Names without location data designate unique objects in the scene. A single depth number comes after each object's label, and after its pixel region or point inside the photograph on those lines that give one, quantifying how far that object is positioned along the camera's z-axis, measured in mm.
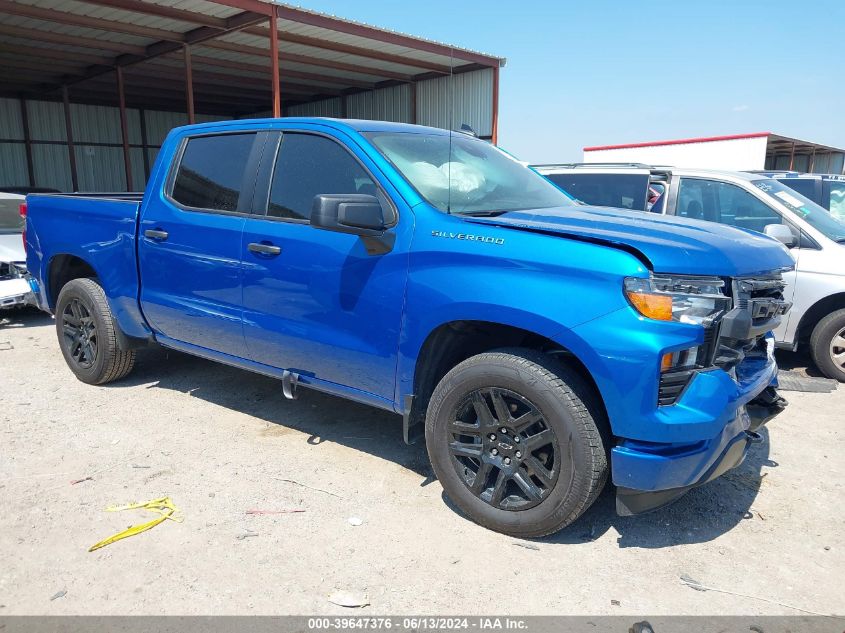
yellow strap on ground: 3059
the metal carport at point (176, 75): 11820
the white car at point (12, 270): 7141
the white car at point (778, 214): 5512
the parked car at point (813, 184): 7398
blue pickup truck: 2623
